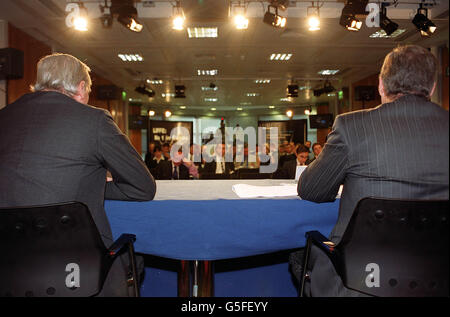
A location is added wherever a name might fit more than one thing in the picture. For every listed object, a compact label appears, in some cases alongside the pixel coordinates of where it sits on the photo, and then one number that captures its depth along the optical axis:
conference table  1.41
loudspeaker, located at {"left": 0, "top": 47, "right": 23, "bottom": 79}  4.70
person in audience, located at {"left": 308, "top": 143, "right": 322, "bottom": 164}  6.98
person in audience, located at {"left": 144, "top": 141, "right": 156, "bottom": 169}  9.52
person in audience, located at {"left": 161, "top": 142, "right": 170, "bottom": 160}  8.32
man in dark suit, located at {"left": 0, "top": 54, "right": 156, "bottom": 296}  1.16
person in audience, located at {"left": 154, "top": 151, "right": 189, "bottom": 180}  5.98
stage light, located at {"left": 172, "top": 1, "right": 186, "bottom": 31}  4.57
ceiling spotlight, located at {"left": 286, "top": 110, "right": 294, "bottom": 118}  17.62
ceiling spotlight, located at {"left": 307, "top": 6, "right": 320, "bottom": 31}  4.79
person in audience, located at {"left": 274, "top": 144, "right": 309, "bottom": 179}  4.80
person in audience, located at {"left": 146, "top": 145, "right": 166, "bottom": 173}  7.60
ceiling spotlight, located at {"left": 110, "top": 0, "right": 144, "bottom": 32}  4.05
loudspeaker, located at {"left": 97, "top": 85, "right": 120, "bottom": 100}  8.60
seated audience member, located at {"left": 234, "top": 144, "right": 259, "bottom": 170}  8.03
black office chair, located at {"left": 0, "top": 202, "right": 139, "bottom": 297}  0.97
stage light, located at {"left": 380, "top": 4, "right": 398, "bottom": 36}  4.08
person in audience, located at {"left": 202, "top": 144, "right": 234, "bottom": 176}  7.00
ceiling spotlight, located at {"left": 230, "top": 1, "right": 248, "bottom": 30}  4.62
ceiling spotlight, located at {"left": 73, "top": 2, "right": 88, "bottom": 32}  4.57
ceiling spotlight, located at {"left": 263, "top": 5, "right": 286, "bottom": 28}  4.28
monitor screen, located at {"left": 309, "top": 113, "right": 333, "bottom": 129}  12.41
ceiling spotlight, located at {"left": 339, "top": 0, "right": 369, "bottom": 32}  3.94
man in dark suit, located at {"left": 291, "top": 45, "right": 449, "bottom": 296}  1.07
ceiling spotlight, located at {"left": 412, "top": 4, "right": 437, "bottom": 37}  4.22
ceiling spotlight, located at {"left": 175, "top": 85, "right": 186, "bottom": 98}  9.88
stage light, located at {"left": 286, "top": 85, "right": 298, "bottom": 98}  10.25
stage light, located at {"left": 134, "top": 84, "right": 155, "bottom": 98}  10.16
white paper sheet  1.53
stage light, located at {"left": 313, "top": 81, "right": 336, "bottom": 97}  9.95
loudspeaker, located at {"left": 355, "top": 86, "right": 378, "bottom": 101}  8.56
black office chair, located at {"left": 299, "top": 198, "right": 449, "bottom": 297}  0.97
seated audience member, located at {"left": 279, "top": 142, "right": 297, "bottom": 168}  7.05
